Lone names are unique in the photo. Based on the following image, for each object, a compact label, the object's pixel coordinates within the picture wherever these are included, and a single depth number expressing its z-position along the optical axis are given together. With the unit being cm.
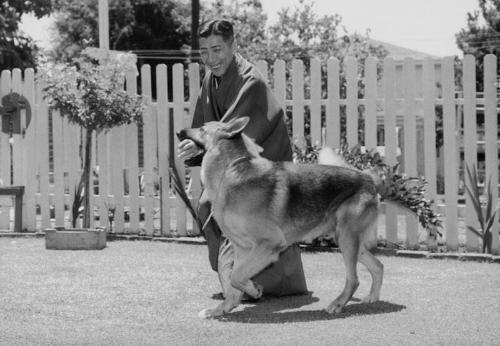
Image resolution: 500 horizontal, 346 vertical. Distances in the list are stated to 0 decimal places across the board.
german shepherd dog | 570
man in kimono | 628
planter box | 1002
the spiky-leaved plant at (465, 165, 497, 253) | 952
